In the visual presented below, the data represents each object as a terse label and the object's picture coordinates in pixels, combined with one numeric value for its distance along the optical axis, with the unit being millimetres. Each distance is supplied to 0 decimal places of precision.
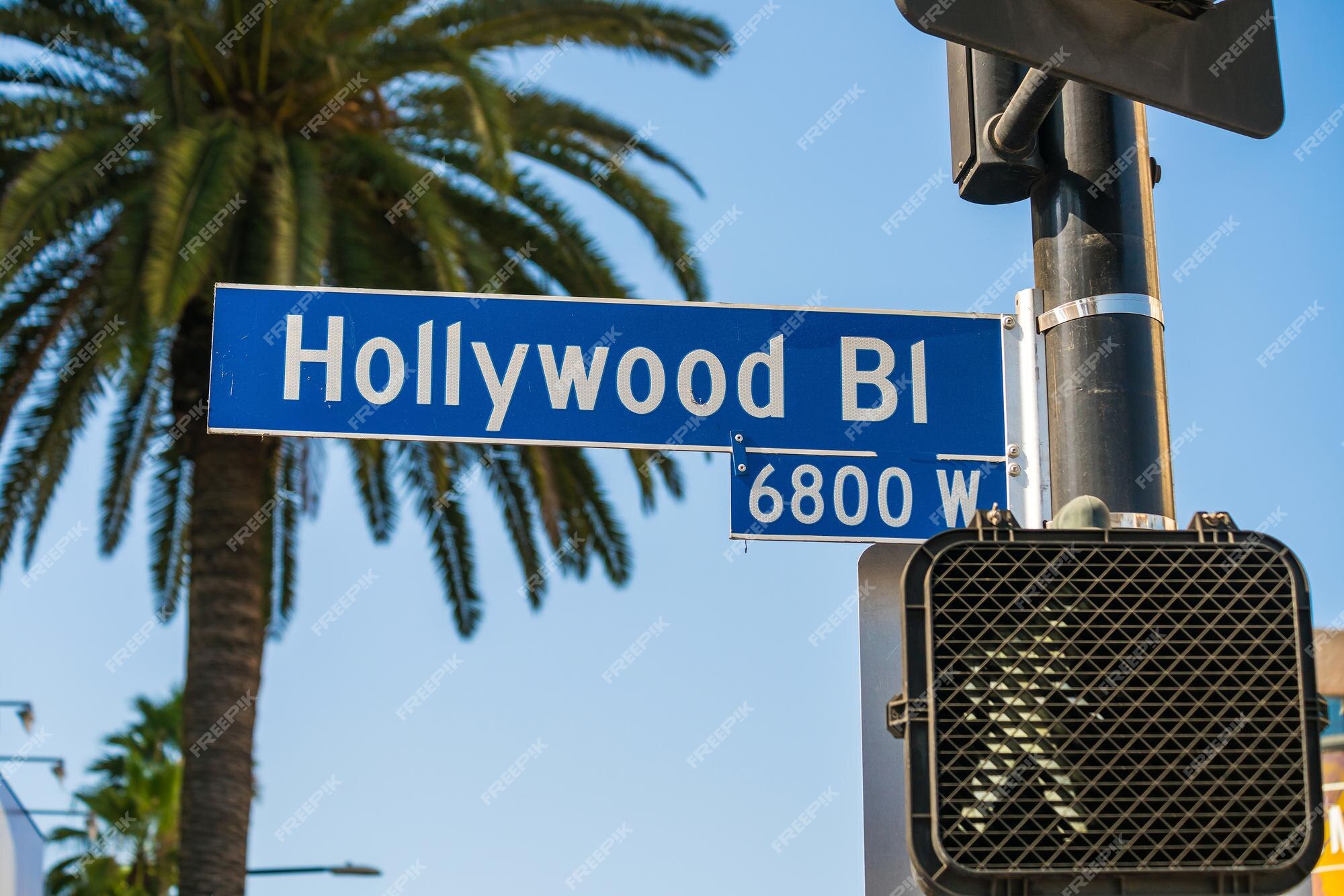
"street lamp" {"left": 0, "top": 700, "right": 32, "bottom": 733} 18734
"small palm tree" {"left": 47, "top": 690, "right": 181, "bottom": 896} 33031
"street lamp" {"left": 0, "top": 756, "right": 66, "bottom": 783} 19344
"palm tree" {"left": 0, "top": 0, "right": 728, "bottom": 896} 10750
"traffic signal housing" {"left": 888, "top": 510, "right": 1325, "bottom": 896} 1790
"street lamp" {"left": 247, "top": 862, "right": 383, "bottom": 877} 18141
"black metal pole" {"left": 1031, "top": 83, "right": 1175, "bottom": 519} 2471
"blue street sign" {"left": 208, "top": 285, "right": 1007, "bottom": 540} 3111
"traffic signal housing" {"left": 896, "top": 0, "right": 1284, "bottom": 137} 1980
